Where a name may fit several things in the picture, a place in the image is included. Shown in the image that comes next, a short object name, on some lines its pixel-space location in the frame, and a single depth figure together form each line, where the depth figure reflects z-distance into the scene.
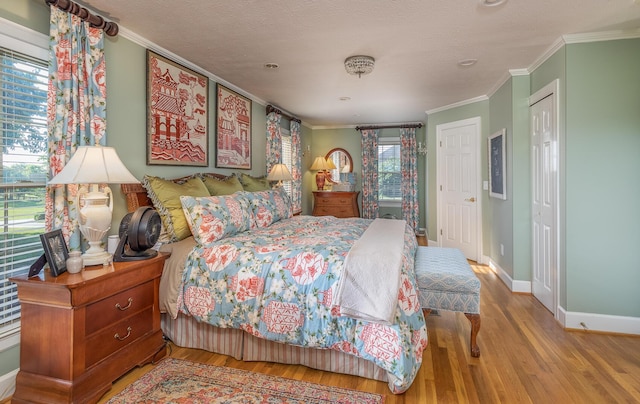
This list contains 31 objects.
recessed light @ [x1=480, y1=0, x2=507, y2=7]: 2.11
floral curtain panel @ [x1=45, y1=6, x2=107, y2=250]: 2.01
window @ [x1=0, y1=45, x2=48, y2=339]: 1.87
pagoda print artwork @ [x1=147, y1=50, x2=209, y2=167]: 2.80
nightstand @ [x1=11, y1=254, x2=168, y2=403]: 1.63
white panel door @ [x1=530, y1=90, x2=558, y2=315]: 2.93
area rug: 1.82
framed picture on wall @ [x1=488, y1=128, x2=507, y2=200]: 3.81
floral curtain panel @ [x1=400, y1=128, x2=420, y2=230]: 6.64
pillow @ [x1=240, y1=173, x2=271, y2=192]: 3.87
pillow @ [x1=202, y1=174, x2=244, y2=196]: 3.21
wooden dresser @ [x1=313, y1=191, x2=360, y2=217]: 6.52
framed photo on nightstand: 1.66
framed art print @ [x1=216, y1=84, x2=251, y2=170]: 3.75
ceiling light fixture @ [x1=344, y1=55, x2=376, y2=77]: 3.01
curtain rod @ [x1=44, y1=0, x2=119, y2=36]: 2.01
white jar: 1.73
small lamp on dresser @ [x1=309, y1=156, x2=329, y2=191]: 6.73
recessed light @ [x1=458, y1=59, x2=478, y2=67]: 3.22
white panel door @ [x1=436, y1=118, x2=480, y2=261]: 4.89
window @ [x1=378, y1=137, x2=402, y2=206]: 6.94
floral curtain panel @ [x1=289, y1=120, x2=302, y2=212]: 5.70
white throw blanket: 1.80
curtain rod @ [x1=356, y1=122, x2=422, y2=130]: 6.62
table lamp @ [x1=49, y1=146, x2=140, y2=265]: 1.82
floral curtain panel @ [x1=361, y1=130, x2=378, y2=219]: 6.84
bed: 1.87
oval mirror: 7.07
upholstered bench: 2.24
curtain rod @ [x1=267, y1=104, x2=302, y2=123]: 4.80
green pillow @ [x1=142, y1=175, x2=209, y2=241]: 2.52
